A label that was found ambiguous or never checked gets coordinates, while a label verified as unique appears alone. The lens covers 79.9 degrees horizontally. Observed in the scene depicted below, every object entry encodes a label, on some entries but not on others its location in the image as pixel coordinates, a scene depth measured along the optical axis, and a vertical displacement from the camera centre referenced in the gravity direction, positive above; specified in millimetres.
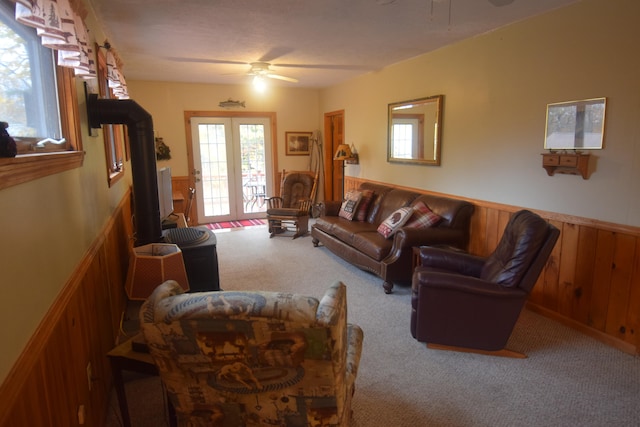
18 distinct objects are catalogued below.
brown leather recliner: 2518 -977
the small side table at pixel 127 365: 1720 -945
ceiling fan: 4983 +1095
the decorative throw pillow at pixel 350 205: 5176 -724
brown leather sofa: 3781 -918
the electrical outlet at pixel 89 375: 1825 -1054
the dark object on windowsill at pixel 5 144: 1042 +31
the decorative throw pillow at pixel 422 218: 4016 -697
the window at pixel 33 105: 1310 +211
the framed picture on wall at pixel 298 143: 7676 +192
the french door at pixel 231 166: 7098 -240
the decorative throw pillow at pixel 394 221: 4105 -758
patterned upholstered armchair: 1214 -671
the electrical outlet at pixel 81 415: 1617 -1102
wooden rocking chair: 6430 -725
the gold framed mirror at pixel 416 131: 4484 +258
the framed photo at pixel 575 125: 2826 +194
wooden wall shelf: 2896 -101
